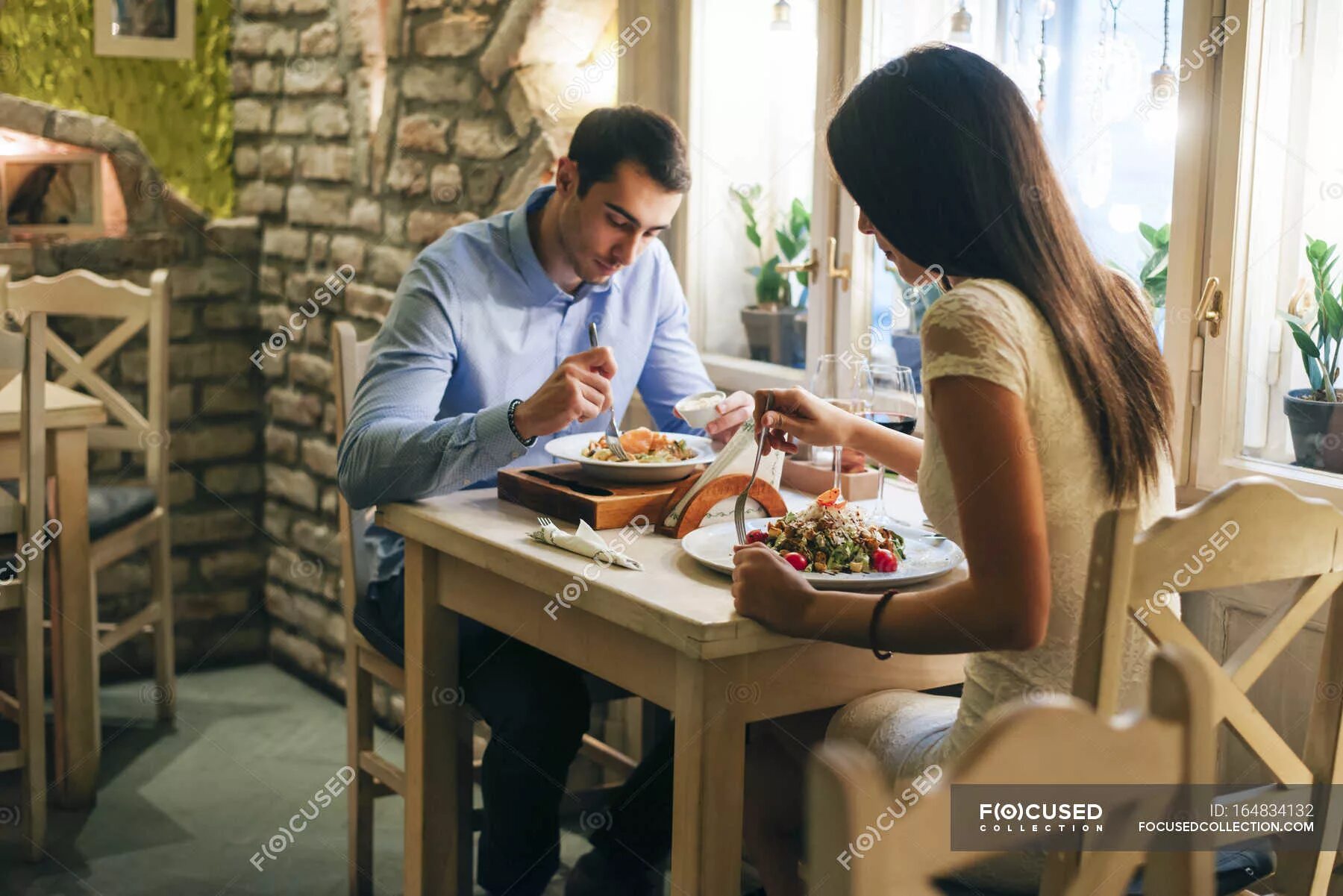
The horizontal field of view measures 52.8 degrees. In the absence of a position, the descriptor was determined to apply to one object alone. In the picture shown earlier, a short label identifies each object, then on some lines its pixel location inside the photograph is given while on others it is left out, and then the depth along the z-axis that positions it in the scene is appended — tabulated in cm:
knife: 187
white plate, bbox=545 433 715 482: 191
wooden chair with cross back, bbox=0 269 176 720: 316
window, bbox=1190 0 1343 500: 184
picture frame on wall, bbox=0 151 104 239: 347
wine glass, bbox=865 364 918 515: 186
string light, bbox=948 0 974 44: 235
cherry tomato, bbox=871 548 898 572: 154
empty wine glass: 189
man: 190
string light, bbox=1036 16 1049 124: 226
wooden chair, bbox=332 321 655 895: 232
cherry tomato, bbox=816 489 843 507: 165
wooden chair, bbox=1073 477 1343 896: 118
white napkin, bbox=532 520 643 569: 162
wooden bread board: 181
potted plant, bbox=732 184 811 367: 278
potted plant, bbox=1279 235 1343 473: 185
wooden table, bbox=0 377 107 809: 278
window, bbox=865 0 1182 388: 206
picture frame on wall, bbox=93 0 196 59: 358
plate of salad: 151
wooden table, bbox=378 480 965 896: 147
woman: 129
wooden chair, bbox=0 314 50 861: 261
